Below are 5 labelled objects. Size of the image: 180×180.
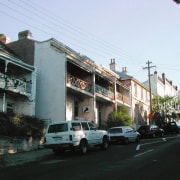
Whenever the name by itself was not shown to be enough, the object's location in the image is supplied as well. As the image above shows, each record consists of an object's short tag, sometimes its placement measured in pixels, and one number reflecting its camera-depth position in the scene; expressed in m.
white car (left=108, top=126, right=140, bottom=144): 18.85
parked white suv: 12.80
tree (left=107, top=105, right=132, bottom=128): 25.00
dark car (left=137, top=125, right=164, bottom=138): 25.22
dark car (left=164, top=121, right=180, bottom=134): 32.17
